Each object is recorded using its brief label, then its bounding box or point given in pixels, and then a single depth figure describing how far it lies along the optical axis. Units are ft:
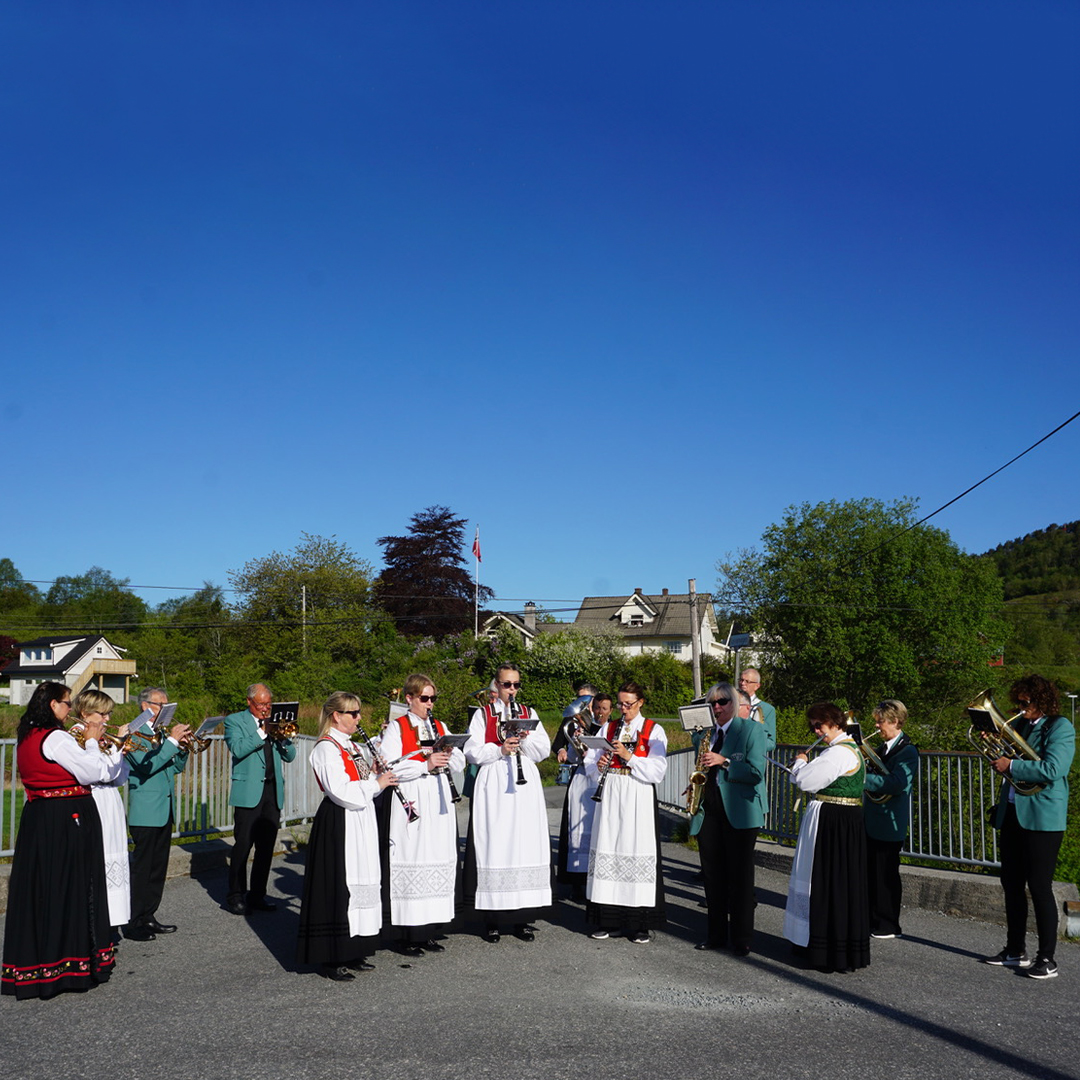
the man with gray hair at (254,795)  28.68
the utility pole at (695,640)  104.58
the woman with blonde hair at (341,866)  21.09
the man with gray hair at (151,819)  25.09
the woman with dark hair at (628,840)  24.97
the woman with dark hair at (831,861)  21.93
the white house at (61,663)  219.20
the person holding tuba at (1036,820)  21.91
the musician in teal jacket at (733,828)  23.90
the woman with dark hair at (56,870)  19.54
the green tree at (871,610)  153.58
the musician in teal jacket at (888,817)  25.90
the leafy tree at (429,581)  175.83
